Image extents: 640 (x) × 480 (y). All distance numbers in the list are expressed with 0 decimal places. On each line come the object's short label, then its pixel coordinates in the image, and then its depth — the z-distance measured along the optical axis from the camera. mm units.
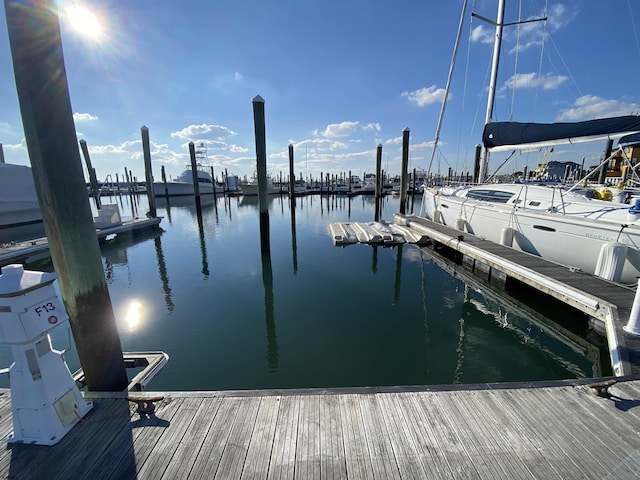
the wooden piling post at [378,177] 21578
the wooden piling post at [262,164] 9602
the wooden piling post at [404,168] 16081
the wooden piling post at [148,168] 17547
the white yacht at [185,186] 41250
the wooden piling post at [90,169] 21527
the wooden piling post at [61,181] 2396
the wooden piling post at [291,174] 26188
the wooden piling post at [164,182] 38925
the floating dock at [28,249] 9837
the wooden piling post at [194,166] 24469
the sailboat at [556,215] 5641
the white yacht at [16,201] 18625
